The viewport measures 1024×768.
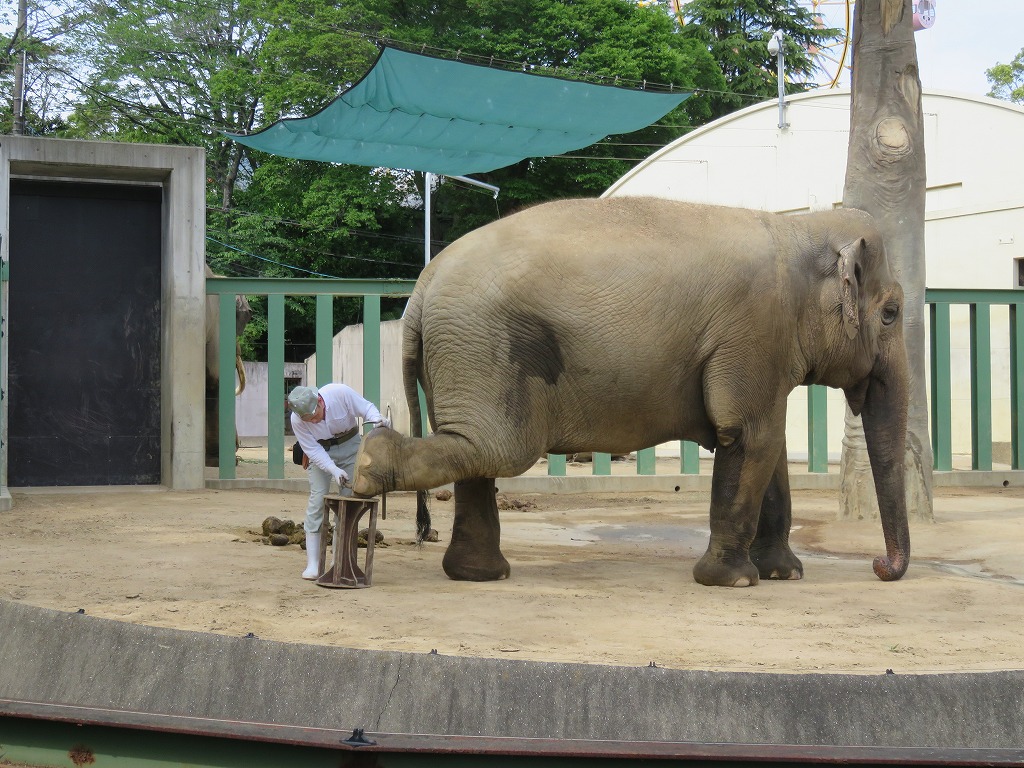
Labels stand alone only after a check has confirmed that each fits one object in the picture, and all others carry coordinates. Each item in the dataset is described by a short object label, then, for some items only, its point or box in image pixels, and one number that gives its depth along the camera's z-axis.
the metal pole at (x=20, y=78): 28.03
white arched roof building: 18.11
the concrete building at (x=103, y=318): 11.94
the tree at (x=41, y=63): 31.36
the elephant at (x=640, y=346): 6.39
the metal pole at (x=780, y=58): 21.77
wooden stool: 6.46
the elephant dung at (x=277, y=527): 8.52
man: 6.87
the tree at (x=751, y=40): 44.19
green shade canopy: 13.05
